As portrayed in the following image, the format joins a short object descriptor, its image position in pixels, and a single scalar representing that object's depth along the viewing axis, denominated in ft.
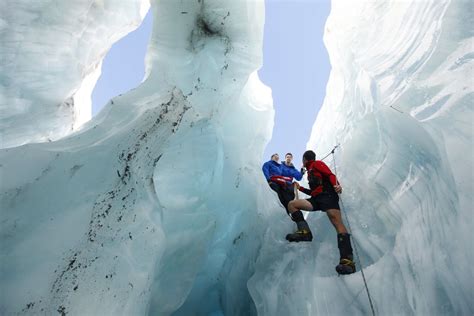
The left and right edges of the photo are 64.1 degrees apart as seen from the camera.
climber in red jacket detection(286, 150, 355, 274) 10.55
